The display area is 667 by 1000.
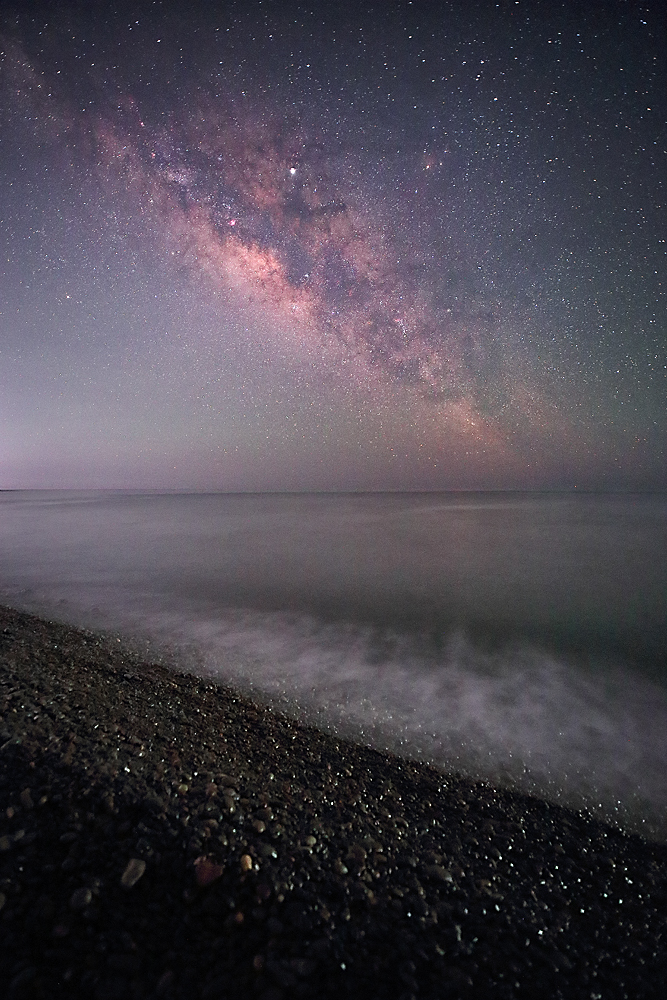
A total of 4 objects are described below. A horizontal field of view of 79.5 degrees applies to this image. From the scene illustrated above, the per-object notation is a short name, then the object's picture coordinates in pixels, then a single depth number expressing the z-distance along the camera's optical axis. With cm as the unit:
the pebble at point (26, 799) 251
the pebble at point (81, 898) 196
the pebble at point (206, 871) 213
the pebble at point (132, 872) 208
